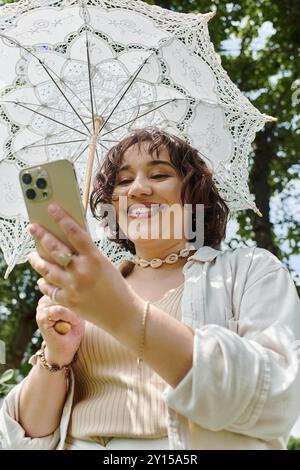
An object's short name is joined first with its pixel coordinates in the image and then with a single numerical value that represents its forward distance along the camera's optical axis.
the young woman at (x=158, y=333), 1.25
